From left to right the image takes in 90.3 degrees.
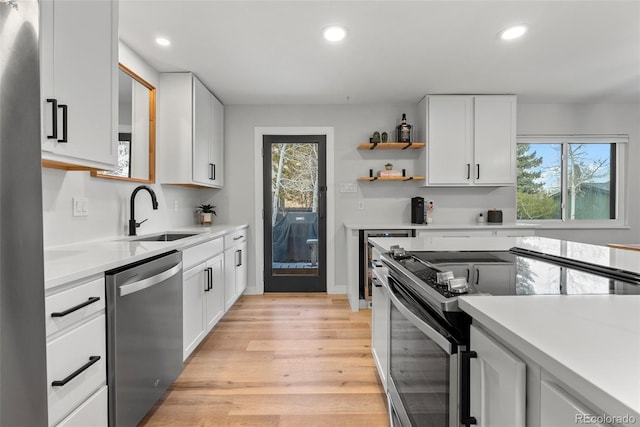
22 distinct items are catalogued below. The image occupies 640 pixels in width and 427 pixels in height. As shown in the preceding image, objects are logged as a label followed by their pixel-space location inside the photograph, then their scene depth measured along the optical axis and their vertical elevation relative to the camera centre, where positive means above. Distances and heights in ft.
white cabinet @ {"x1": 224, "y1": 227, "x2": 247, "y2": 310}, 10.00 -1.86
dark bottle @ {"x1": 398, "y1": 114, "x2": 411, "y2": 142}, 12.13 +3.08
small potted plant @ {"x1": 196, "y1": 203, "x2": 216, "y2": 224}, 12.04 -0.02
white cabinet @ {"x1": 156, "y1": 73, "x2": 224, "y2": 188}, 9.70 +2.52
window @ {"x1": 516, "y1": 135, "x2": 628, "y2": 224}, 13.28 +1.36
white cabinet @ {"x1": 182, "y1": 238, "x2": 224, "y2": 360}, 6.97 -1.98
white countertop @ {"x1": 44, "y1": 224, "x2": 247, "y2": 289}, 3.65 -0.69
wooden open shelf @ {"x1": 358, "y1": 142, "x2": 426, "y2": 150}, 12.06 +2.61
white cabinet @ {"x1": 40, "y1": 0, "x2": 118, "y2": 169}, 4.36 +1.97
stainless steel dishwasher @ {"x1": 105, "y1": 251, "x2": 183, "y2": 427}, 4.34 -1.93
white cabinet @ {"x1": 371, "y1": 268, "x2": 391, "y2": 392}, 5.29 -2.07
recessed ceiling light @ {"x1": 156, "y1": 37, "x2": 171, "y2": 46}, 7.79 +4.22
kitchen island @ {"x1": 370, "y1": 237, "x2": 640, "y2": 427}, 1.32 -0.69
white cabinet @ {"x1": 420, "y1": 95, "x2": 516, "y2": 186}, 11.73 +2.74
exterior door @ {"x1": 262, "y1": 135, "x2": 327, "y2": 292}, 13.08 +0.04
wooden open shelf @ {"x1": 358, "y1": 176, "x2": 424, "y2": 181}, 12.28 +1.35
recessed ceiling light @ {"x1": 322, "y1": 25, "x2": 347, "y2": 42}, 7.37 +4.26
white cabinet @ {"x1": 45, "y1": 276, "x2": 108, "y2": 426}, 3.41 -1.68
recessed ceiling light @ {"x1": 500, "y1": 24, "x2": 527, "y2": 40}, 7.39 +4.32
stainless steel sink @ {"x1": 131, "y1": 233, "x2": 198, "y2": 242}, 8.17 -0.67
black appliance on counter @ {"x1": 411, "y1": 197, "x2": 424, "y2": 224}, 12.21 +0.10
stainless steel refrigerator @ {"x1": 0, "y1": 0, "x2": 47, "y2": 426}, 2.27 -0.06
